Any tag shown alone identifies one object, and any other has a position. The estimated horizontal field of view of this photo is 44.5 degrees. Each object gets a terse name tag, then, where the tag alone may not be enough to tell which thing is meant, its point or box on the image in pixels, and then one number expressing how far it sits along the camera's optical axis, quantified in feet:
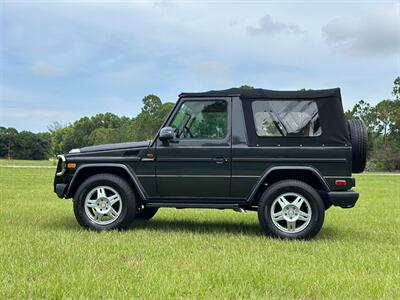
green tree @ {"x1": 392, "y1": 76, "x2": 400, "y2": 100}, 174.86
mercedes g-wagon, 21.90
